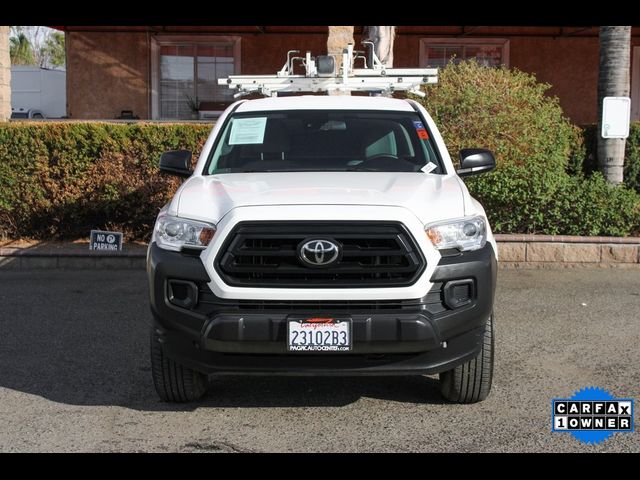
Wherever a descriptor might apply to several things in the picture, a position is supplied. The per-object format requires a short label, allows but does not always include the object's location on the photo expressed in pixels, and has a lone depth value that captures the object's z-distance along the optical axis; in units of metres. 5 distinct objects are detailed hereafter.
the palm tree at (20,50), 44.72
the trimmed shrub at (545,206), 9.96
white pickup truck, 4.48
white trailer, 28.53
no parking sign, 9.64
